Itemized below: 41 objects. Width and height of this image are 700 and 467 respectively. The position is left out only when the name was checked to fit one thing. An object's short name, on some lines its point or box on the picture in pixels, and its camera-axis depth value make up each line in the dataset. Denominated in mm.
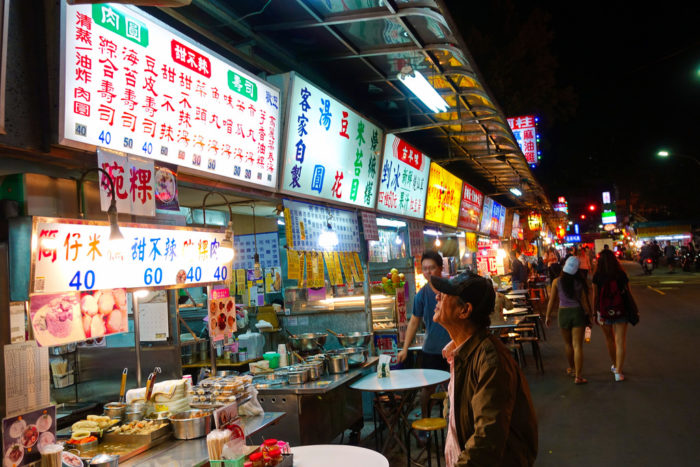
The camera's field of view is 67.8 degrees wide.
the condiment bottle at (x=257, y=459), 3599
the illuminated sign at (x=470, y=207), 16078
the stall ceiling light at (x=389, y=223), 11417
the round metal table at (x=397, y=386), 5961
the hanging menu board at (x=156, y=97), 3537
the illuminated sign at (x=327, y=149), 6367
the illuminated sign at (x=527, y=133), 24164
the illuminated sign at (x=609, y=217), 76250
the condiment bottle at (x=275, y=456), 3584
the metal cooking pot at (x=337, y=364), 6977
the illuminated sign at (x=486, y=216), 19562
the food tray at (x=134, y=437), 4434
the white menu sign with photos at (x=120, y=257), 3404
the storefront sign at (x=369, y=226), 8875
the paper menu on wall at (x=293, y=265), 6754
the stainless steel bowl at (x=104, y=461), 3580
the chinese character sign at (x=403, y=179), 9633
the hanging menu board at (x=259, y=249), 7957
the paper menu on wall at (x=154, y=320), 6324
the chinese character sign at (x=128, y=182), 3746
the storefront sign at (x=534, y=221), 31484
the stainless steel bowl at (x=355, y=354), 7492
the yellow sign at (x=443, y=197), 12613
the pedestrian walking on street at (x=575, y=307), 9539
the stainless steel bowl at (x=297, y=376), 6350
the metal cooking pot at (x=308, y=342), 7914
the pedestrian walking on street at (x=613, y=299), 9203
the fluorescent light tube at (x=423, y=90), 6961
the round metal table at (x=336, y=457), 3719
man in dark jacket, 2682
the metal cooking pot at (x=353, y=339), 8086
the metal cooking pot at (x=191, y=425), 4637
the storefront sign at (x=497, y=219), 21844
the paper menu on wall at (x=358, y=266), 8625
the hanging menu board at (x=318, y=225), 6668
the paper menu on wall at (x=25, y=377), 3361
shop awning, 5391
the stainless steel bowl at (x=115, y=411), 4871
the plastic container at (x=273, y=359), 7305
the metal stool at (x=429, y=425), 5305
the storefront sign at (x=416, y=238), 11695
